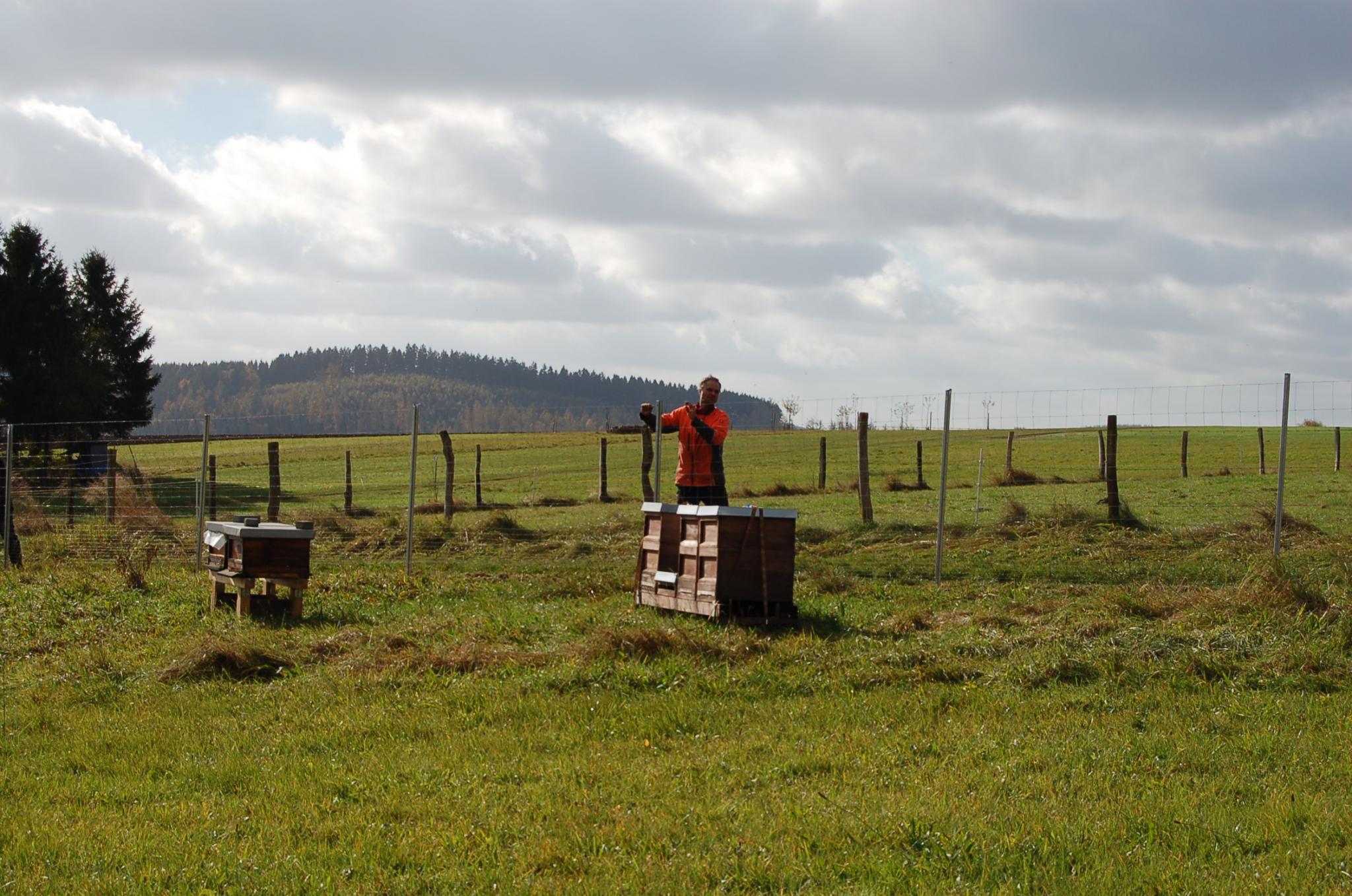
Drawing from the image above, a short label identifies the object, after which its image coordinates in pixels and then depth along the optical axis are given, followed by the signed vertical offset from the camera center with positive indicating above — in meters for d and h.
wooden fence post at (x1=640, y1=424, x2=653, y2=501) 27.74 -0.98
